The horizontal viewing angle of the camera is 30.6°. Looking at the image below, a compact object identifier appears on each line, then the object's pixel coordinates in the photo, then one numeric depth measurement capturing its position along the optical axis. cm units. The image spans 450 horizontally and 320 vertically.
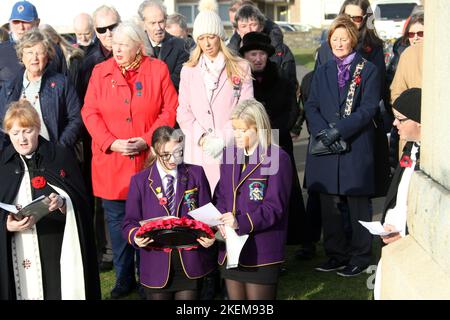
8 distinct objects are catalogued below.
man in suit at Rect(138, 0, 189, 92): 752
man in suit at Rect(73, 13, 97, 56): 881
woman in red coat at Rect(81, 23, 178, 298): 644
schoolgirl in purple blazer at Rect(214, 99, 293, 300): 513
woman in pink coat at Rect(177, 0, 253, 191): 655
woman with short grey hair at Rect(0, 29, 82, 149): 670
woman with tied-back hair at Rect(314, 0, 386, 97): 767
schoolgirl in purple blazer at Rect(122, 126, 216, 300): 524
